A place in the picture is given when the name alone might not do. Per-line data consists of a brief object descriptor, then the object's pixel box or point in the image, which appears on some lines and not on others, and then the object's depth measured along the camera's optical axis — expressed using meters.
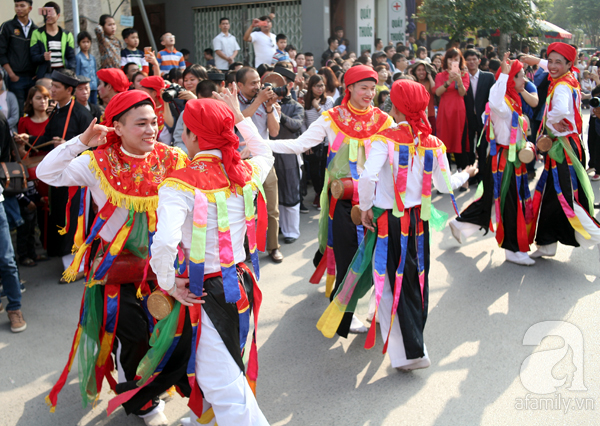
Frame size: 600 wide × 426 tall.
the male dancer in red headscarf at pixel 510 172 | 5.42
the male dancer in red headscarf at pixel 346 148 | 4.27
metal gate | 14.82
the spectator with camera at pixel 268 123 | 5.32
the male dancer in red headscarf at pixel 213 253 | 2.50
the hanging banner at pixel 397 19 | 20.38
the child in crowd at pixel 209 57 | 12.54
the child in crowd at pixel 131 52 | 8.42
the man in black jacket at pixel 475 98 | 8.73
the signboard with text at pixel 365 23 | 17.56
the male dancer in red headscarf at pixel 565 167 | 5.31
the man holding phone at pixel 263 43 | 10.84
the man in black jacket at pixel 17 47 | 7.39
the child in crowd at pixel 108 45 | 8.23
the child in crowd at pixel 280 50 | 10.61
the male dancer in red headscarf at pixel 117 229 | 2.99
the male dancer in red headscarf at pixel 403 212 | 3.59
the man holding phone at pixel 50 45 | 7.43
